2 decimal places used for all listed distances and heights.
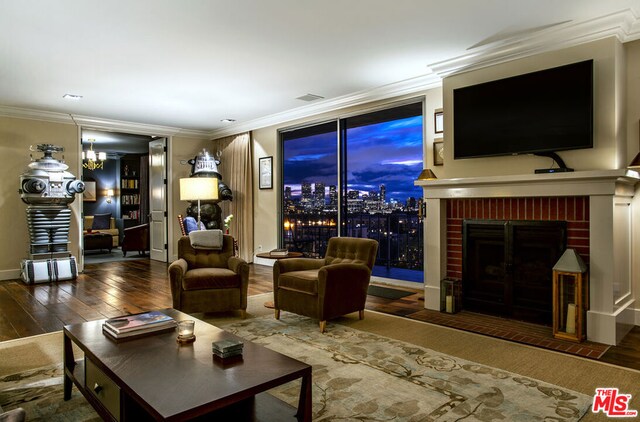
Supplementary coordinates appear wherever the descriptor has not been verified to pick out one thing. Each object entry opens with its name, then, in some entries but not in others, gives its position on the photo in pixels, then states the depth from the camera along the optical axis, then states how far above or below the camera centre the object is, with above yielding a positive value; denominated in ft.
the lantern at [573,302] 10.94 -2.57
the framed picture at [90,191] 36.78 +1.38
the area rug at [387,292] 16.31 -3.53
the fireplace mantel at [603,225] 10.82 -0.61
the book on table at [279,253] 14.35 -1.64
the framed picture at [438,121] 16.20 +3.16
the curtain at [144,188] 36.91 +1.60
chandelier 24.67 +3.31
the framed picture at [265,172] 24.34 +1.90
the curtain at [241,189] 25.48 +0.98
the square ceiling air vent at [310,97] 19.18 +4.93
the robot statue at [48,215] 19.74 -0.35
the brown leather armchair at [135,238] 30.09 -2.26
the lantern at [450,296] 13.83 -3.04
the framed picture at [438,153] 16.11 +1.93
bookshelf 37.83 +1.49
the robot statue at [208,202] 24.98 +0.57
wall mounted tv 11.69 +2.67
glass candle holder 7.23 -2.18
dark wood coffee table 5.29 -2.36
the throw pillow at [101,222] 34.73 -1.25
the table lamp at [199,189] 17.87 +0.72
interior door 27.22 +0.48
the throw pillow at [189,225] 22.08 -0.99
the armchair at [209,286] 12.70 -2.46
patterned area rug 7.20 -3.53
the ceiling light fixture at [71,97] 18.65 +4.91
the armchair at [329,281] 11.87 -2.22
